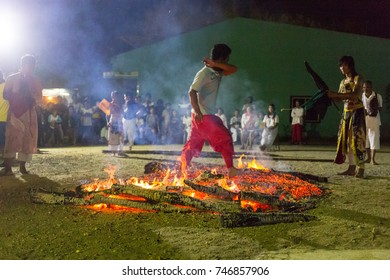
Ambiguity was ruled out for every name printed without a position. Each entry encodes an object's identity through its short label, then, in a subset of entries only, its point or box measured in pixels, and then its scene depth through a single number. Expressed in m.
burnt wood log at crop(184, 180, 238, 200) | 5.86
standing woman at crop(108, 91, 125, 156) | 12.22
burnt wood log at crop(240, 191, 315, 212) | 5.44
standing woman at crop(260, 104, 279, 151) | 14.24
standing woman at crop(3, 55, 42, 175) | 8.35
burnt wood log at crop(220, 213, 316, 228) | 4.62
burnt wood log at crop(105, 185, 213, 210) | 5.32
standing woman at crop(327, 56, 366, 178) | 7.68
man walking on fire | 6.22
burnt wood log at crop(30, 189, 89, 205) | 5.70
